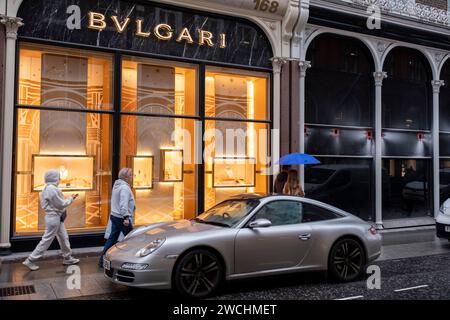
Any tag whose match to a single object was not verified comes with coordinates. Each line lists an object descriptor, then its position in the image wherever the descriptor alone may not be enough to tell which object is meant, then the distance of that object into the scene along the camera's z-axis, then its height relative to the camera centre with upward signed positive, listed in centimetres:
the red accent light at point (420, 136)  1445 +116
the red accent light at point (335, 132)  1293 +114
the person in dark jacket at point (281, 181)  995 -20
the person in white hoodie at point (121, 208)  793 -66
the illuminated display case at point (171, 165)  1117 +15
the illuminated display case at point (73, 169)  997 +3
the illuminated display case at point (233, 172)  1171 -1
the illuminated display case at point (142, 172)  1074 -2
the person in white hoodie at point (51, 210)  775 -68
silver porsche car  596 -106
